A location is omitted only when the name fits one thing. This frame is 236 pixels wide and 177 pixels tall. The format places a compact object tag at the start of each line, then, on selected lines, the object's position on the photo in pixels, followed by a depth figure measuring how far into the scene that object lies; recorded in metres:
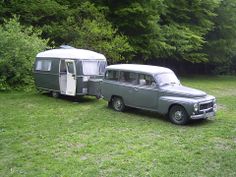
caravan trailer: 11.51
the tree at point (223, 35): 24.76
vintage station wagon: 8.77
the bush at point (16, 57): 13.83
